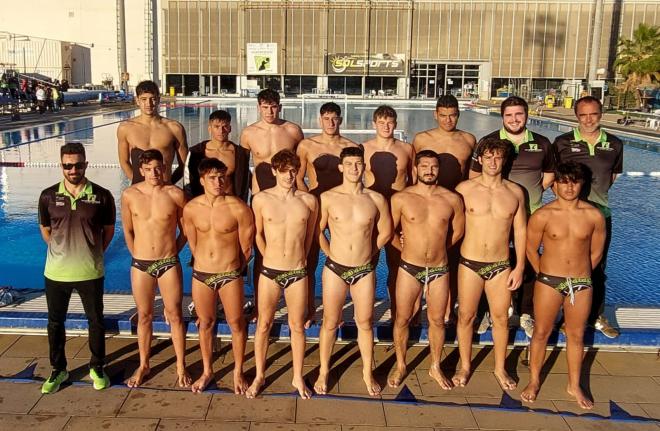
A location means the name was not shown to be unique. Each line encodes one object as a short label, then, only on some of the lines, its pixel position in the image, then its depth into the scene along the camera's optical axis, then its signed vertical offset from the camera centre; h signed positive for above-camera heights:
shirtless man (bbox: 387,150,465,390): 3.86 -0.82
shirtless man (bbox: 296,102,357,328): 4.65 -0.36
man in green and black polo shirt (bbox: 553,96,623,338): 4.37 -0.26
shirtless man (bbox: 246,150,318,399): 3.71 -0.83
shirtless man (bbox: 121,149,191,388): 3.82 -0.84
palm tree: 30.41 +3.09
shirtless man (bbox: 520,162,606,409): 3.68 -0.87
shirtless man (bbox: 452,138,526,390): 3.85 -0.81
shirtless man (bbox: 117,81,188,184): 4.84 -0.22
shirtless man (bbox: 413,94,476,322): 4.68 -0.24
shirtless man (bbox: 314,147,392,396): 3.77 -0.86
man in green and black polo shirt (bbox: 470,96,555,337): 4.41 -0.28
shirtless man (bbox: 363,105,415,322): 4.57 -0.37
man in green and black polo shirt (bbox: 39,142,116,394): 3.73 -0.89
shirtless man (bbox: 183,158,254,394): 3.71 -0.83
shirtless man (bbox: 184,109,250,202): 4.69 -0.35
